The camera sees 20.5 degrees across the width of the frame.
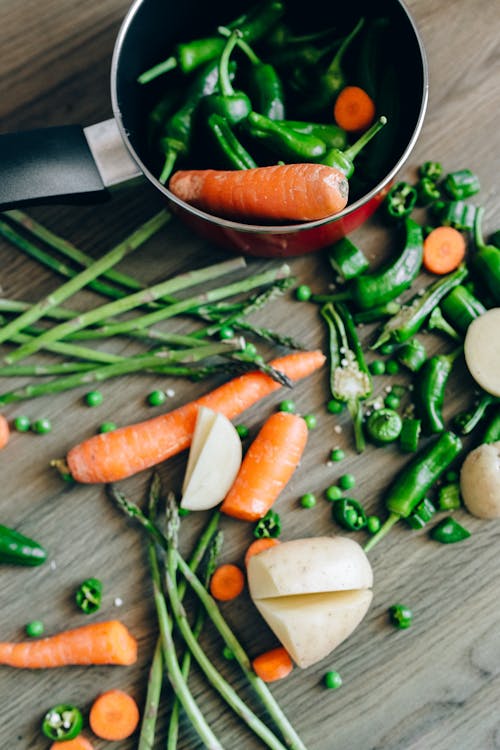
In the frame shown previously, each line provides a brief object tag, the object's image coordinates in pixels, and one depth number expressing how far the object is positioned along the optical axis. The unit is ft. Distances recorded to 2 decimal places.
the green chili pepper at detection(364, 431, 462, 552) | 2.54
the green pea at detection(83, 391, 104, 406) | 2.57
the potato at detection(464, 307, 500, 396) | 2.56
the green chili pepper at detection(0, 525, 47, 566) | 2.50
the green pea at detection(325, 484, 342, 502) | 2.56
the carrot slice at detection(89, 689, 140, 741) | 2.51
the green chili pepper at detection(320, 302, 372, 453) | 2.58
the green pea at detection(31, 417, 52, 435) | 2.56
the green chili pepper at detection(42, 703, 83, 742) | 2.50
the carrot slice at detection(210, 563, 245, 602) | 2.54
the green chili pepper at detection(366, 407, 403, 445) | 2.56
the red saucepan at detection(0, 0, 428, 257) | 2.32
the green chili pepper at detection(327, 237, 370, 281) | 2.57
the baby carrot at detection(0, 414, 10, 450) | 2.55
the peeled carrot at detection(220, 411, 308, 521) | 2.54
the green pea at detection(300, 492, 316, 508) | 2.57
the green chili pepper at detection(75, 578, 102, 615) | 2.53
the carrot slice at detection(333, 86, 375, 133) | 2.47
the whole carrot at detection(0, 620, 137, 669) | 2.50
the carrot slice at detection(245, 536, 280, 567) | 2.54
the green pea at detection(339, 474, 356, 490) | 2.57
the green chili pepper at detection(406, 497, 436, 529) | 2.56
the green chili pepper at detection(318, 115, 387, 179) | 2.38
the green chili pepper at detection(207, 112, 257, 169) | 2.39
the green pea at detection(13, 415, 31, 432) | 2.56
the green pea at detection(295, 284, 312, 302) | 2.59
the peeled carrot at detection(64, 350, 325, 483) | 2.54
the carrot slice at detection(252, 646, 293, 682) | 2.50
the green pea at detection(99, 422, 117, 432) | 2.57
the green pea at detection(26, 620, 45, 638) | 2.53
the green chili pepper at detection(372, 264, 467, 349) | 2.58
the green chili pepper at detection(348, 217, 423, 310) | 2.57
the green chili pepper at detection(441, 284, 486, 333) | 2.59
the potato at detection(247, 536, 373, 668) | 2.47
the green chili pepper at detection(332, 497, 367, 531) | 2.54
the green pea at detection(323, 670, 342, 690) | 2.53
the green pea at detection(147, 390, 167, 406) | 2.58
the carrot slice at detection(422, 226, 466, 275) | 2.61
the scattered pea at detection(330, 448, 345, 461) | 2.58
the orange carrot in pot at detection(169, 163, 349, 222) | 2.35
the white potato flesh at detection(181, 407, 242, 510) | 2.53
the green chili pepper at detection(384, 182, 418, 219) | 2.59
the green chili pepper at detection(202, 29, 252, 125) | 2.38
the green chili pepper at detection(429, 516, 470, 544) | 2.56
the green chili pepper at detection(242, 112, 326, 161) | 2.39
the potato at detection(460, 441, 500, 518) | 2.52
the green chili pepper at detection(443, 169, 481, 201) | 2.60
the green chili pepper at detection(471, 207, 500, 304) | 2.58
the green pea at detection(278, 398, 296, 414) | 2.59
